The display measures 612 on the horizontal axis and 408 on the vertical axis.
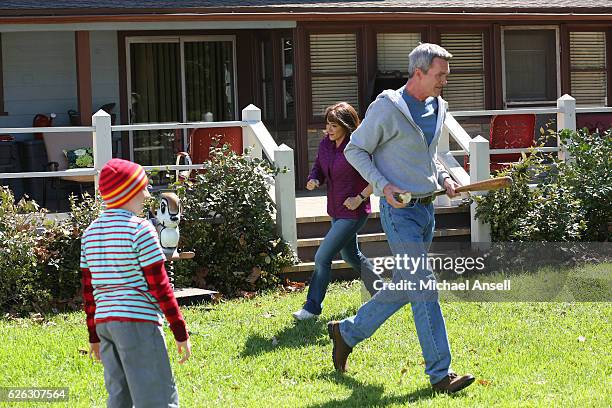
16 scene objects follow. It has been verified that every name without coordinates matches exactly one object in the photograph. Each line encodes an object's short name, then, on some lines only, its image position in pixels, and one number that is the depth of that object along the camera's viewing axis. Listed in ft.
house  82.29
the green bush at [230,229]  58.85
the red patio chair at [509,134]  73.39
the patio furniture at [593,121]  91.34
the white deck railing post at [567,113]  71.72
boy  28.37
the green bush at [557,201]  63.35
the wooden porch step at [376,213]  64.35
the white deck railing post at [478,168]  65.55
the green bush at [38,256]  53.78
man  36.63
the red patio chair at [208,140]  65.55
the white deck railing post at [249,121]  65.83
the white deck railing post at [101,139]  60.48
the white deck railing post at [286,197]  61.86
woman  48.73
